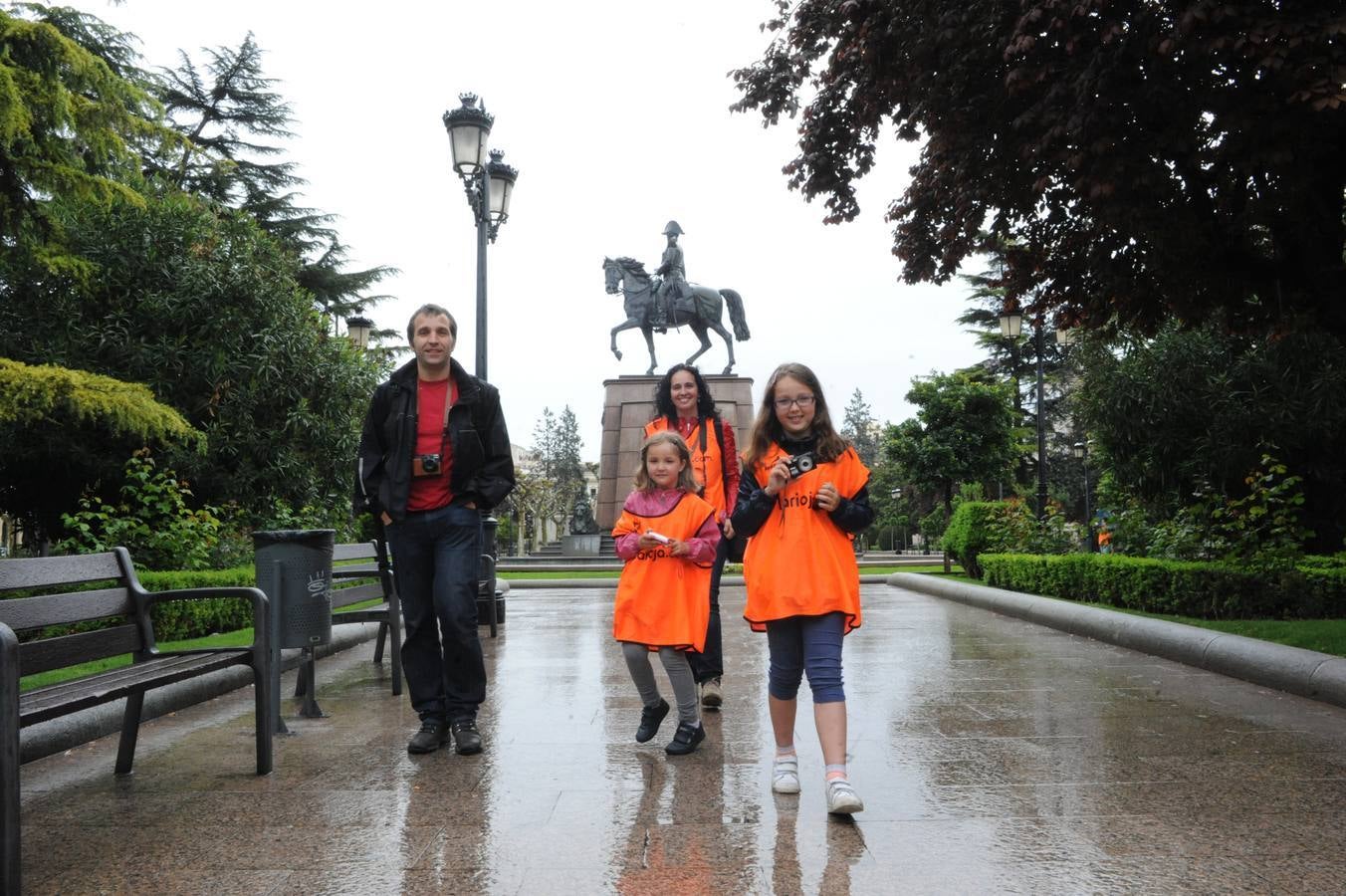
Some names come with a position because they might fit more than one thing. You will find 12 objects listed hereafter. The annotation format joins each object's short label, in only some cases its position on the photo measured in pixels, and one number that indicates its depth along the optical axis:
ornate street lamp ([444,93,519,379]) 10.83
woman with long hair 5.56
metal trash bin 5.45
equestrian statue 25.09
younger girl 4.59
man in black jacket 4.86
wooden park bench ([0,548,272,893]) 2.91
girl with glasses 3.82
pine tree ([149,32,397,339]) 31.45
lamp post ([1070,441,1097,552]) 29.52
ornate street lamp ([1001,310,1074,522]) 22.27
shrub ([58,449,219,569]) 10.66
